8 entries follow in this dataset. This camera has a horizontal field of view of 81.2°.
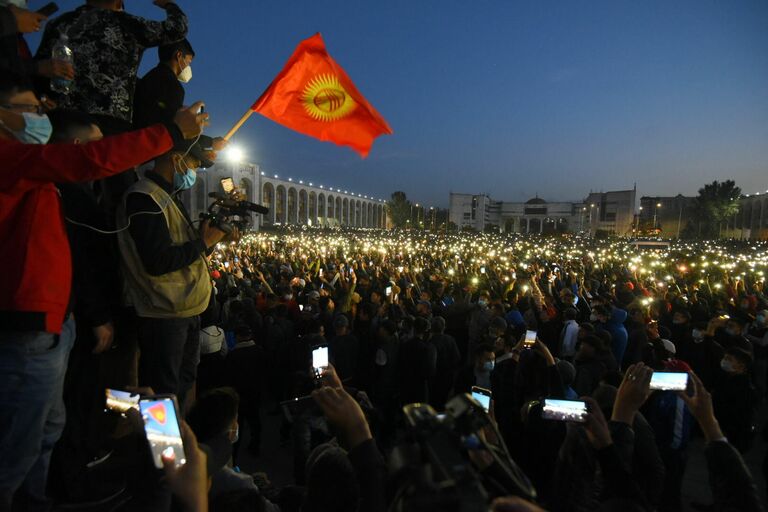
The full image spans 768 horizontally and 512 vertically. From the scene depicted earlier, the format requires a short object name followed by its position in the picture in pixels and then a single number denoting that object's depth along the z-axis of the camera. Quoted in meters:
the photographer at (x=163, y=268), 2.63
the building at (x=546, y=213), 95.31
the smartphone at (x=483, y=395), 3.89
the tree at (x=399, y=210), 119.31
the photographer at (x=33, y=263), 1.86
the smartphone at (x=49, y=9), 2.70
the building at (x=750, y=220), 71.56
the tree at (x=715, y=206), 73.25
